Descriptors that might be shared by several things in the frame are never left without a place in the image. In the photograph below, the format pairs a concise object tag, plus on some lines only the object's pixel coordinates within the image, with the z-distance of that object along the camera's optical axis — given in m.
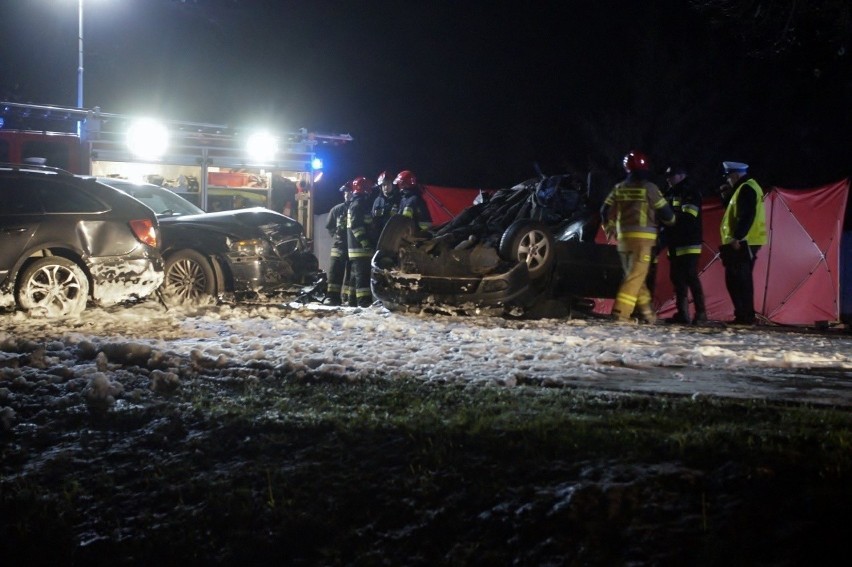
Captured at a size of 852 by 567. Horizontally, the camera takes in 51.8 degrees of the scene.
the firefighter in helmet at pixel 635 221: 9.24
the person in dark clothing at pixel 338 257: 12.79
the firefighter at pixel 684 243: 9.99
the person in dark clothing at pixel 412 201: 11.02
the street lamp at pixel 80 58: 20.49
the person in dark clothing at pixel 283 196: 16.41
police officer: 9.84
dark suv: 8.64
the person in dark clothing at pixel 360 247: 11.79
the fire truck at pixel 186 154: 14.59
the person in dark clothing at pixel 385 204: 12.19
